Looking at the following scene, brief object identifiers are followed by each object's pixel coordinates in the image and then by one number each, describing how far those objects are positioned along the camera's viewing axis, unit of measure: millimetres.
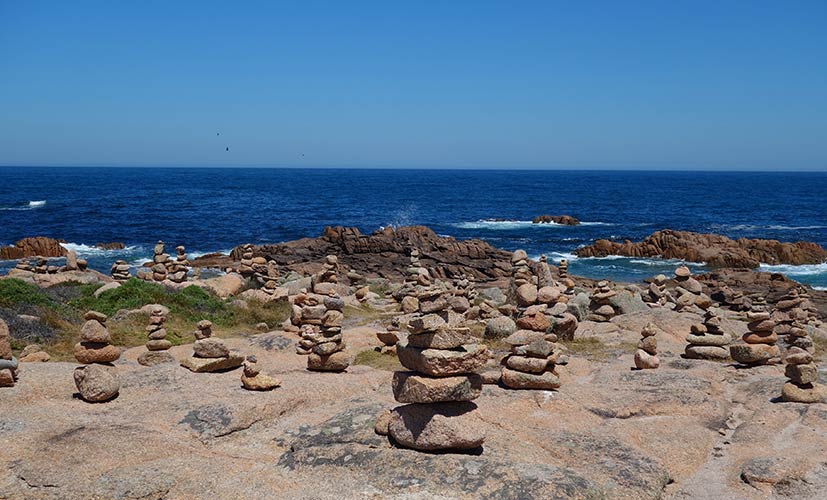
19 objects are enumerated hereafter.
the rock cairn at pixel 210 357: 16109
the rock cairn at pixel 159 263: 32656
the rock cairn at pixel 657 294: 33441
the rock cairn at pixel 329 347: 17141
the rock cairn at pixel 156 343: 17281
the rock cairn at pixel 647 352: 17859
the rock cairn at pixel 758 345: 18094
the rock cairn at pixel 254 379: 14516
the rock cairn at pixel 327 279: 22250
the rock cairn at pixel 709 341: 19625
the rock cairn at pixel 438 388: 10852
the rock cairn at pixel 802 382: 14695
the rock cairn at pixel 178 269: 32594
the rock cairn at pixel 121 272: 32750
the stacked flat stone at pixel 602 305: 28031
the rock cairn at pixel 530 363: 15320
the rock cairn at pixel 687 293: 30562
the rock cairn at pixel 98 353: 13477
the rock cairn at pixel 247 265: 35344
